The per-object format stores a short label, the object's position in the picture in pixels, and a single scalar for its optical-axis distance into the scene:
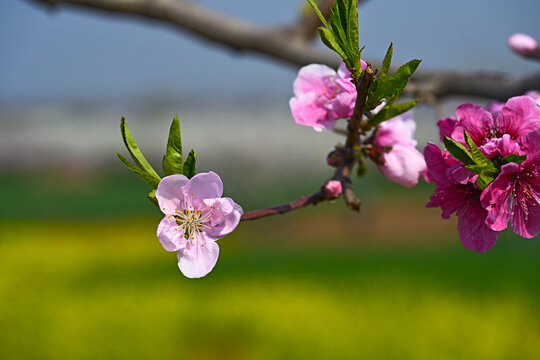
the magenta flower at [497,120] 0.55
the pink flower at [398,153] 0.61
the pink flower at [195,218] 0.55
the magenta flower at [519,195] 0.54
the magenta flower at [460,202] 0.56
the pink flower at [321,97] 0.59
